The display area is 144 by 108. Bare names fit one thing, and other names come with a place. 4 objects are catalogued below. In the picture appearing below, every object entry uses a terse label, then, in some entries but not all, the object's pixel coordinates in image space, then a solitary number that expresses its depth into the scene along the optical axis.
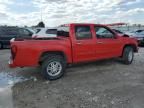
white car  6.77
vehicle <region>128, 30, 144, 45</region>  8.65
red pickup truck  3.33
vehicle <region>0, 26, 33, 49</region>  7.85
